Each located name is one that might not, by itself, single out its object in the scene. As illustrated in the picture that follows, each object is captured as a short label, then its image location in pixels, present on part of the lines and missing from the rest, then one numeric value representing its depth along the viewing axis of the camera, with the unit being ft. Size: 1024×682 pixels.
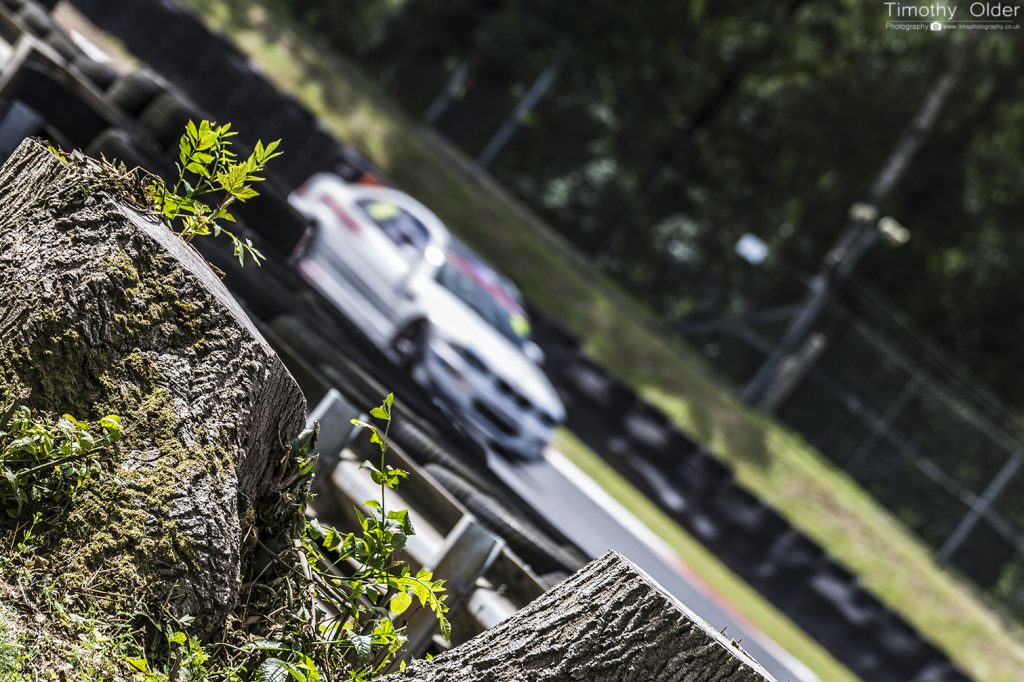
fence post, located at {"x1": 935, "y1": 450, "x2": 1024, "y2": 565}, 133.28
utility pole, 141.79
